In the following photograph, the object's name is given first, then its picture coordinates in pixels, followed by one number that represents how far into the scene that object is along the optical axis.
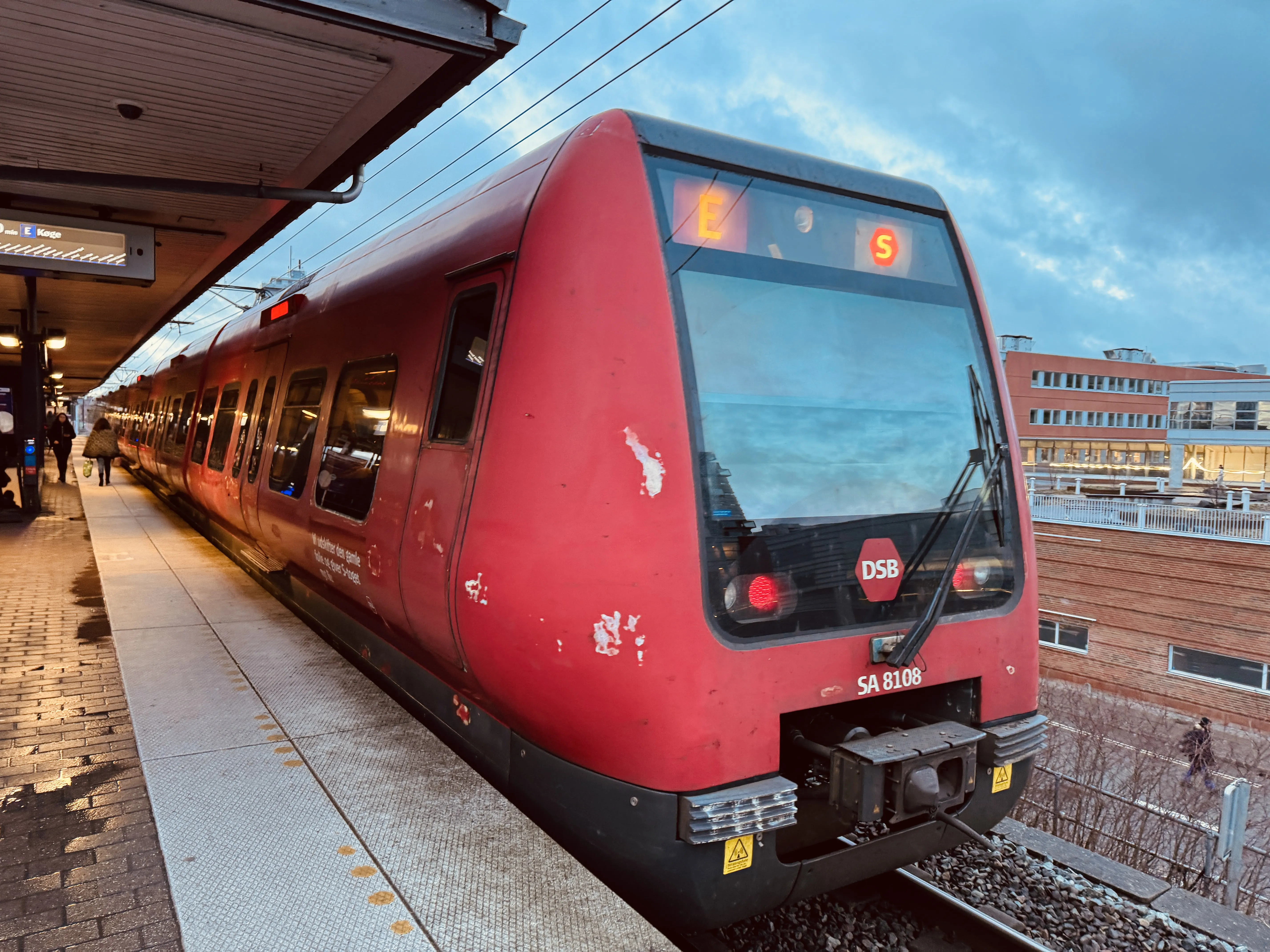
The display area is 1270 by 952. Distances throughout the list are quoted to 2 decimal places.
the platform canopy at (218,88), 3.61
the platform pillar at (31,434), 13.55
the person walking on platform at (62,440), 20.75
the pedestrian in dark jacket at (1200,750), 13.72
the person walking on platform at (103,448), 19.55
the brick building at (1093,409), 58.97
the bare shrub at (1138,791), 7.24
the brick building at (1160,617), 22.73
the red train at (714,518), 2.79
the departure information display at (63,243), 6.51
